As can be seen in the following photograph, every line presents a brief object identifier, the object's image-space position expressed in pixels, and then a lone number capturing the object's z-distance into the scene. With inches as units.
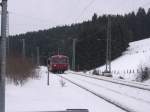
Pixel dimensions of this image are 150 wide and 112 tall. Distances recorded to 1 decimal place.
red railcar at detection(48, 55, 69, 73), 2353.6
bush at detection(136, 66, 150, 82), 1686.4
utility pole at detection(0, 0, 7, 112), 332.8
